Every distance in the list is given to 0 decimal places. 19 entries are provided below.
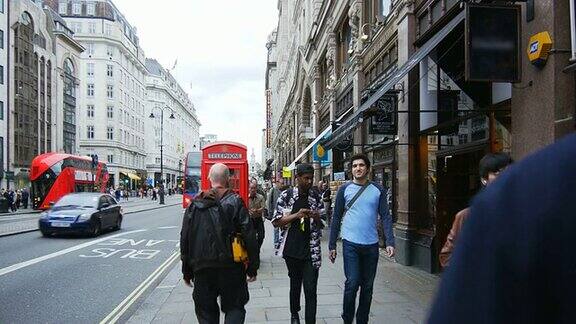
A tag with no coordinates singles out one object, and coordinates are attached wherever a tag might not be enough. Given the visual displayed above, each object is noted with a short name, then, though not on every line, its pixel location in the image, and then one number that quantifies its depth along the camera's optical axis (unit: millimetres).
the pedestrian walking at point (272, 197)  11988
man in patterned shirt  5504
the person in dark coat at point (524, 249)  793
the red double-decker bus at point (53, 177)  30500
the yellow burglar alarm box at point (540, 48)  5814
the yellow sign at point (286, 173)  31148
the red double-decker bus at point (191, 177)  31203
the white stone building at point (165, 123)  108312
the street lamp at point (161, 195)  48831
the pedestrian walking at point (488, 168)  3843
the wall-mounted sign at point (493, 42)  6160
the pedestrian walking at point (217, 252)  4324
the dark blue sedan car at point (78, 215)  16469
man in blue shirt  5340
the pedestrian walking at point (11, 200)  36397
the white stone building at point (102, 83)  82250
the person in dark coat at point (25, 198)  40531
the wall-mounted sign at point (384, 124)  11602
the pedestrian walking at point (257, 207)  9287
